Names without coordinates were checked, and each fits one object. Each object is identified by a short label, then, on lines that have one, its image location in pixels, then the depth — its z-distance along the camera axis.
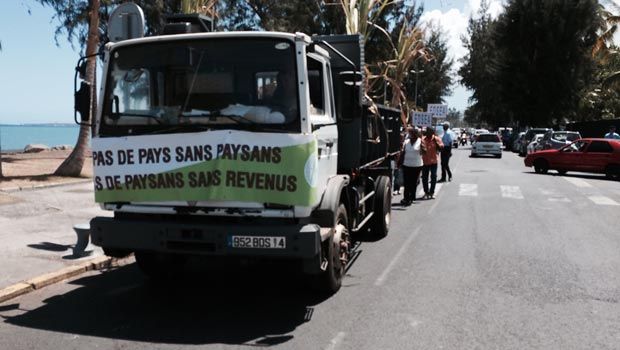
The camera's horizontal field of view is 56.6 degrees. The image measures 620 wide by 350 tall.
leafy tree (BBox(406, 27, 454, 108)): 55.31
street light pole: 54.12
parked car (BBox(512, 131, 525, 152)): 41.08
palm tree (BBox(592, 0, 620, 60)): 42.75
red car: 21.33
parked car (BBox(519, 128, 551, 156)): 36.88
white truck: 4.91
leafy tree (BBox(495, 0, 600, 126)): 45.19
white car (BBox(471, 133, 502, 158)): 34.44
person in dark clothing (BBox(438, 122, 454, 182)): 17.34
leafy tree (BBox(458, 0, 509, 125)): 55.23
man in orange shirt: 14.08
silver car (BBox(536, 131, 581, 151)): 28.42
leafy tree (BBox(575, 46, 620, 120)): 50.94
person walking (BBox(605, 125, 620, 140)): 24.12
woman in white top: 12.77
